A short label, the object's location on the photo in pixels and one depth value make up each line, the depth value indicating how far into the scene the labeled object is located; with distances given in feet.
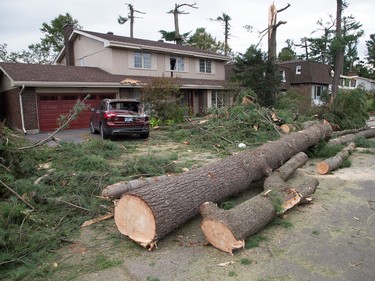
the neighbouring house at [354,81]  158.41
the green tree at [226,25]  145.10
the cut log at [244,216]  11.34
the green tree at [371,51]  221.05
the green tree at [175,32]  117.70
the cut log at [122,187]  15.98
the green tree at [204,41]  133.69
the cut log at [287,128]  36.83
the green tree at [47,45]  129.84
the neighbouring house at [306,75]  114.11
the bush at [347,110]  45.01
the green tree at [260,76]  65.92
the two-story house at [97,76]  52.31
